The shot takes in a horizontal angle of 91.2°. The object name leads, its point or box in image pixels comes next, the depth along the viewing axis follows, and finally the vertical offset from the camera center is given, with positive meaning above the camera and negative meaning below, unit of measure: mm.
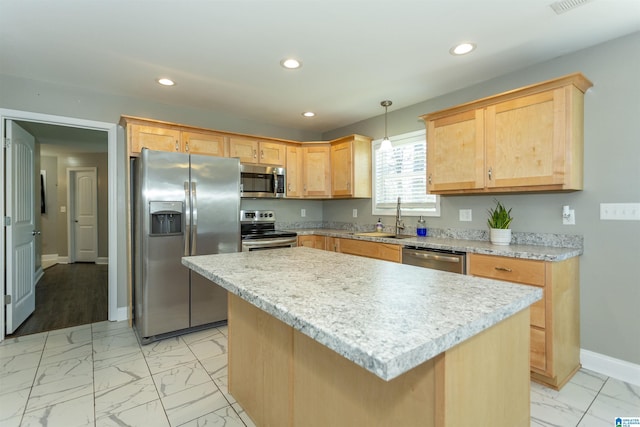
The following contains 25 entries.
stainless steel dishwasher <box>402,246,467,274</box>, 2553 -433
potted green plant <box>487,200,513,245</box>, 2637 -165
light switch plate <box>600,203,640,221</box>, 2157 -20
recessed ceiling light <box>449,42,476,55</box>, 2326 +1216
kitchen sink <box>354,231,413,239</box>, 3655 -315
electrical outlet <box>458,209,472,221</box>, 3105 -55
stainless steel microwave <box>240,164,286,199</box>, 3889 +354
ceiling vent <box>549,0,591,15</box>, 1849 +1222
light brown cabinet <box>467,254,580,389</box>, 2080 -733
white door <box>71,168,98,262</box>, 6855 -117
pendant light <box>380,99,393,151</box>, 3076 +944
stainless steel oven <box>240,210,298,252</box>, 3496 -300
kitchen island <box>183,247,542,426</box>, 780 -398
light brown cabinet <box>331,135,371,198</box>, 4047 +559
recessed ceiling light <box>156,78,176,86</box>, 2951 +1221
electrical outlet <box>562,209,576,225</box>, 2420 -68
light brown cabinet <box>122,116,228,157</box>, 3172 +771
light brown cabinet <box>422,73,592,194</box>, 2229 +542
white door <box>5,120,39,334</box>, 2928 -168
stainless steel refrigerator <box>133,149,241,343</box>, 2834 -223
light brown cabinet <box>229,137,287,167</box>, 3822 +741
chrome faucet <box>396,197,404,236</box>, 3732 -158
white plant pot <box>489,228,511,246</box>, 2639 -232
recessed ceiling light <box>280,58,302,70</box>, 2572 +1225
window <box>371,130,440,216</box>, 3568 +379
